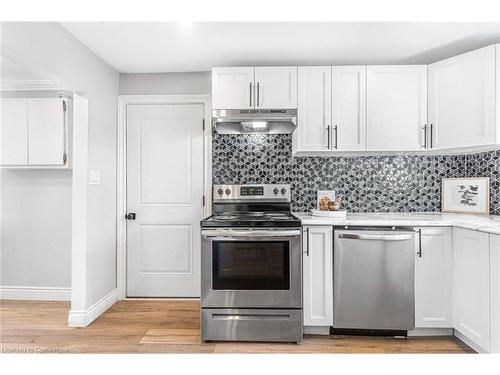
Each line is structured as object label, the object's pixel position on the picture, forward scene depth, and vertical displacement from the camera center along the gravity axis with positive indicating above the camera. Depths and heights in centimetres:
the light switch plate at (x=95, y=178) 254 +7
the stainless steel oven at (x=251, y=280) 217 -66
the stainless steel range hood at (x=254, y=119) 239 +53
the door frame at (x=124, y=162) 299 +24
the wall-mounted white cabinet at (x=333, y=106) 255 +67
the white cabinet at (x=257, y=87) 256 +83
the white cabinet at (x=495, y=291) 178 -61
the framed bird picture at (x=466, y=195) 254 -7
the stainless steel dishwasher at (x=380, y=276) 219 -64
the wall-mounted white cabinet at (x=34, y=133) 289 +50
